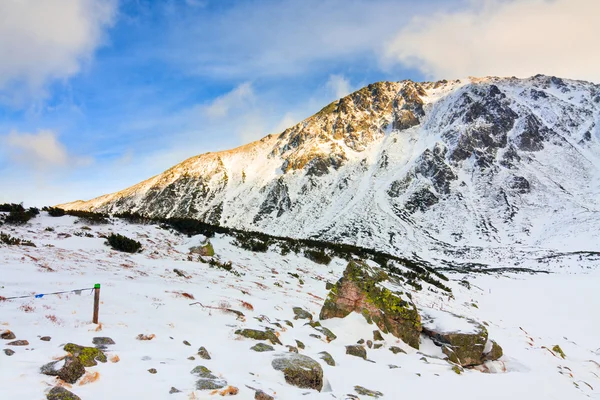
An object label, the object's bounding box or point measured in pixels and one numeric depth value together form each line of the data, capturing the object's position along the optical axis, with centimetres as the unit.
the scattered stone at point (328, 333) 763
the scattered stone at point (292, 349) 643
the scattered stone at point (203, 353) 521
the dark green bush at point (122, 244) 1320
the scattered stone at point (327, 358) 626
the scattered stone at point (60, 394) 330
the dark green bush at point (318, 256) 1970
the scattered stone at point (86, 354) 413
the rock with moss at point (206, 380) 418
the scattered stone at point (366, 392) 529
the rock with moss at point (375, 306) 864
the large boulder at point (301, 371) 506
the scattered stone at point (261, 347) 602
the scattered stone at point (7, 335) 435
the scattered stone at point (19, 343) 421
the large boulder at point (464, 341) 795
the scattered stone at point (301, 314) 888
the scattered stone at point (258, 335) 656
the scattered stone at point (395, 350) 776
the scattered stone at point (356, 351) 707
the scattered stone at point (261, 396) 423
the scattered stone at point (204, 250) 1578
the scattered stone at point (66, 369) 372
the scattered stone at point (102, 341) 482
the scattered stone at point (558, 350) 988
